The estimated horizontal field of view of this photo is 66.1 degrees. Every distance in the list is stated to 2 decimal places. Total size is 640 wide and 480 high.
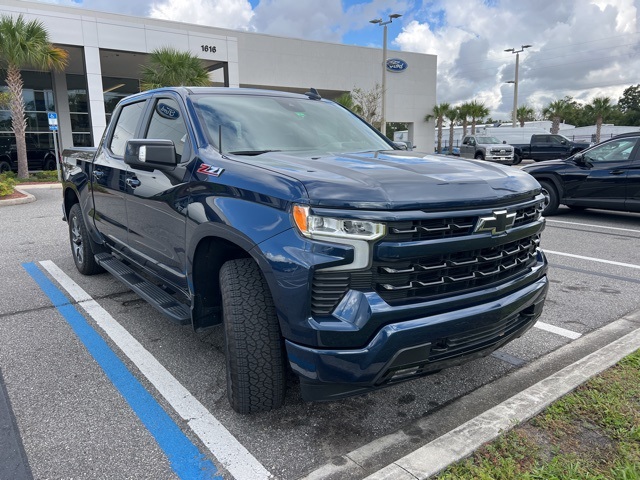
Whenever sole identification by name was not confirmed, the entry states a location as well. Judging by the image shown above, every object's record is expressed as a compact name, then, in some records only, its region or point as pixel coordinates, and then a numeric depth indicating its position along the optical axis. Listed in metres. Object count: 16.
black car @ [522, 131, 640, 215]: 8.43
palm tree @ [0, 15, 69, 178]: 17.73
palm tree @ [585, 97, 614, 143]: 41.50
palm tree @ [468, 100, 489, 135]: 46.69
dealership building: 20.80
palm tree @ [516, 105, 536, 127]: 54.47
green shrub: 13.04
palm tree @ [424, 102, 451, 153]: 41.75
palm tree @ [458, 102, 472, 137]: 45.72
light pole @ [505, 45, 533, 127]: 39.42
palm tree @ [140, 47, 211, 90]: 20.50
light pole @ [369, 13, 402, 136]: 26.05
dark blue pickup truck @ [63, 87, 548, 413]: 2.21
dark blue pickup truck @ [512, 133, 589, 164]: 28.69
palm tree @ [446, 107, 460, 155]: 43.41
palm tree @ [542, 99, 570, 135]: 44.34
